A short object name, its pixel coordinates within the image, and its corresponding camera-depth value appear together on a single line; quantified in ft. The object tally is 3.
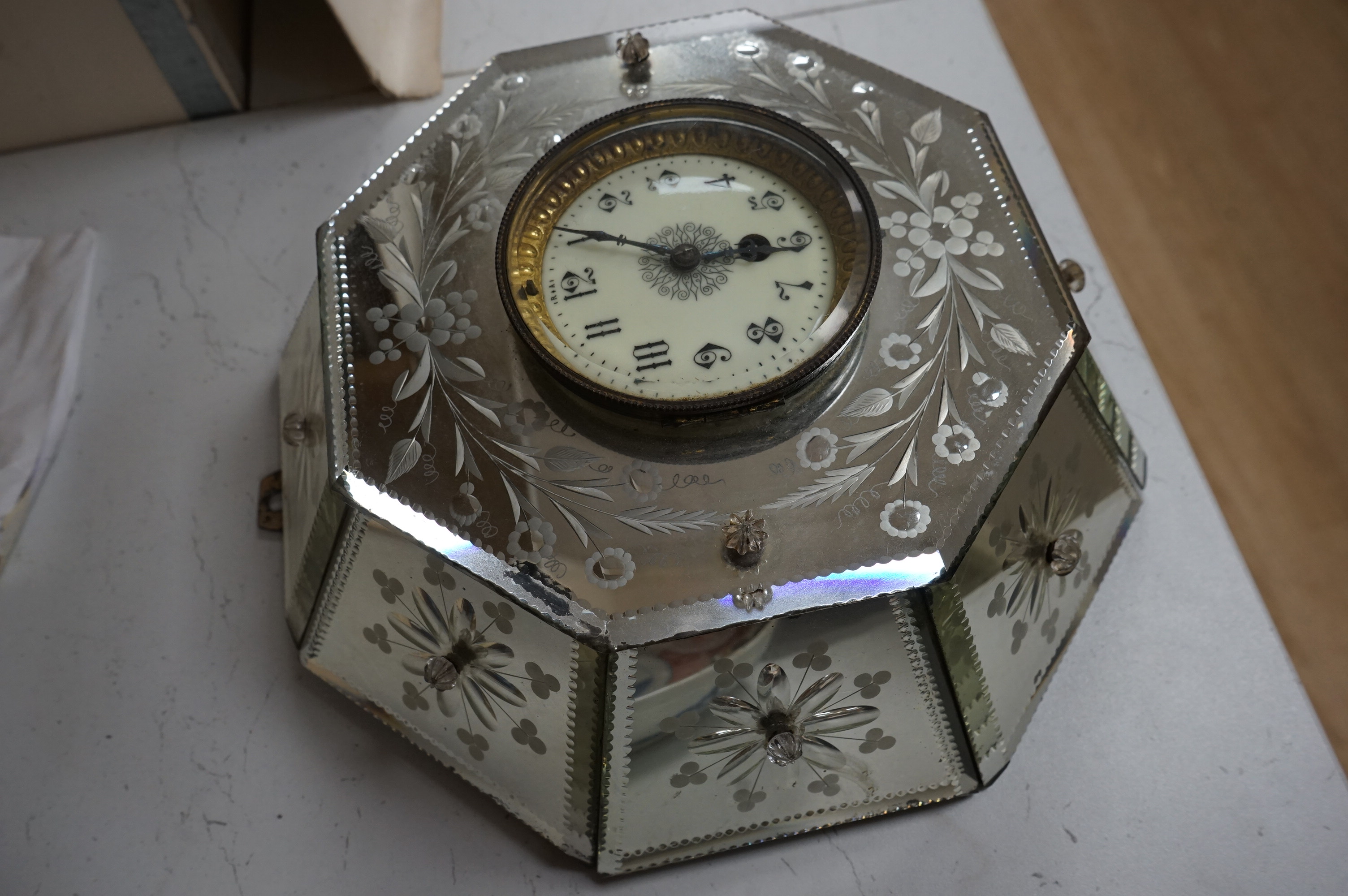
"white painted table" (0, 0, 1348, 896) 1.49
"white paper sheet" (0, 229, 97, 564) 1.69
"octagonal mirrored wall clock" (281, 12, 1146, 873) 1.37
